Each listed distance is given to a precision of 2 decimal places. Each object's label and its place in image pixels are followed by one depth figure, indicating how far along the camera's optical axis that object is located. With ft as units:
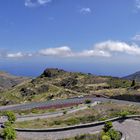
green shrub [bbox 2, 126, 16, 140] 70.51
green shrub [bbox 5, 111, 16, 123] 88.59
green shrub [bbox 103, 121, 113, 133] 70.49
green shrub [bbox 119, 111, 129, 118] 84.79
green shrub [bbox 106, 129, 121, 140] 65.04
